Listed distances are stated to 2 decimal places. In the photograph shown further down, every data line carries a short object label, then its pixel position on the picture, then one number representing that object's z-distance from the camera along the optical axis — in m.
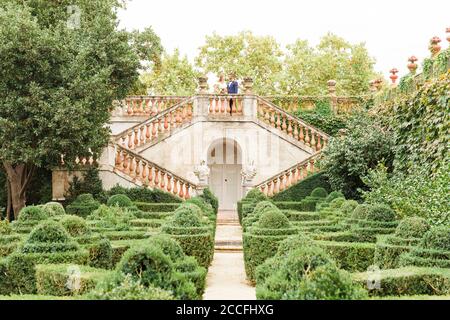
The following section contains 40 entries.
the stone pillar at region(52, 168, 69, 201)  23.38
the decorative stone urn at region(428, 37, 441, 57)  20.48
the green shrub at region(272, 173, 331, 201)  25.14
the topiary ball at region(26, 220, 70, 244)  10.41
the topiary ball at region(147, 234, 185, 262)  9.05
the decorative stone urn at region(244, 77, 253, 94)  27.53
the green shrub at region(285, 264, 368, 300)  6.76
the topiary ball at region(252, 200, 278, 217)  15.65
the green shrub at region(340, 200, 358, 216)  16.55
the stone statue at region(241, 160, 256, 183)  25.52
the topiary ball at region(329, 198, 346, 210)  19.06
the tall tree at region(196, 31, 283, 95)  45.12
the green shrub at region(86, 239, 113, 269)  11.25
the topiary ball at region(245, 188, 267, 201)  22.73
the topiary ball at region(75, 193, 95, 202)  20.53
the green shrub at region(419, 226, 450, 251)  9.76
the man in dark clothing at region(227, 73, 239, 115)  29.22
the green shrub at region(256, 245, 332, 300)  7.27
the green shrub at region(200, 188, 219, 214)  23.86
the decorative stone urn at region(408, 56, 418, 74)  22.69
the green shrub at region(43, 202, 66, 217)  15.83
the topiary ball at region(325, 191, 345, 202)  21.08
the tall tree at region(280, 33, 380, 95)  41.91
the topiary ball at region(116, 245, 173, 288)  7.21
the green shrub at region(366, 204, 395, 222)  13.69
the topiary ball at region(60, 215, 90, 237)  11.70
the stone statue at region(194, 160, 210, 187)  24.70
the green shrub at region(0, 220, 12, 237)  13.72
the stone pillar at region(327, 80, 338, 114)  29.94
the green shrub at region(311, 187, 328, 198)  23.30
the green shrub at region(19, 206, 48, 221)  14.41
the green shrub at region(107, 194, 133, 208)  19.75
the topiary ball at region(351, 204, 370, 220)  13.98
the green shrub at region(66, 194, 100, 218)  19.89
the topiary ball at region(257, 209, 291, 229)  13.16
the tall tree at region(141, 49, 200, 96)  43.16
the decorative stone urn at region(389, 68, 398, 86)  25.44
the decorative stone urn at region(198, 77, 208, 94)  27.56
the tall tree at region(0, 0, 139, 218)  19.72
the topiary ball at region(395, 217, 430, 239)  11.21
